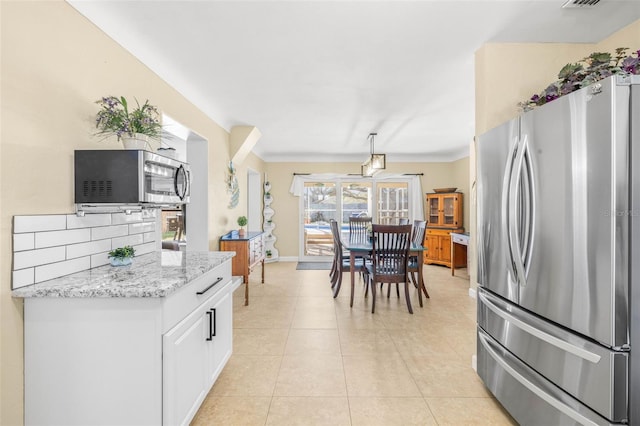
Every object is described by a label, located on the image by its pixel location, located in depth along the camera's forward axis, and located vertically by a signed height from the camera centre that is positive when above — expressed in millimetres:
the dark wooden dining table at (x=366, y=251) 3750 -506
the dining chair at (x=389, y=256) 3438 -523
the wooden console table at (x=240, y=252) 3873 -535
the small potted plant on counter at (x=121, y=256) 1784 -271
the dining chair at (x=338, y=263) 4125 -732
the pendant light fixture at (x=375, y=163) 4238 +701
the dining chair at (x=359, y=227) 5027 -261
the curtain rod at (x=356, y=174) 6848 +875
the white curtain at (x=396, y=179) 6850 +654
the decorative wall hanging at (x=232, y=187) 4340 +374
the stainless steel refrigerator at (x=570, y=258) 1112 -203
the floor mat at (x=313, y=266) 5984 -1144
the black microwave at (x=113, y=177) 1601 +185
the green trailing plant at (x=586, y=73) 1280 +674
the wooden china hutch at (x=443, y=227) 6020 -304
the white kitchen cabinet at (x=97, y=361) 1334 -671
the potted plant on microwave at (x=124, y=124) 1727 +513
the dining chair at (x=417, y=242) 3850 -431
